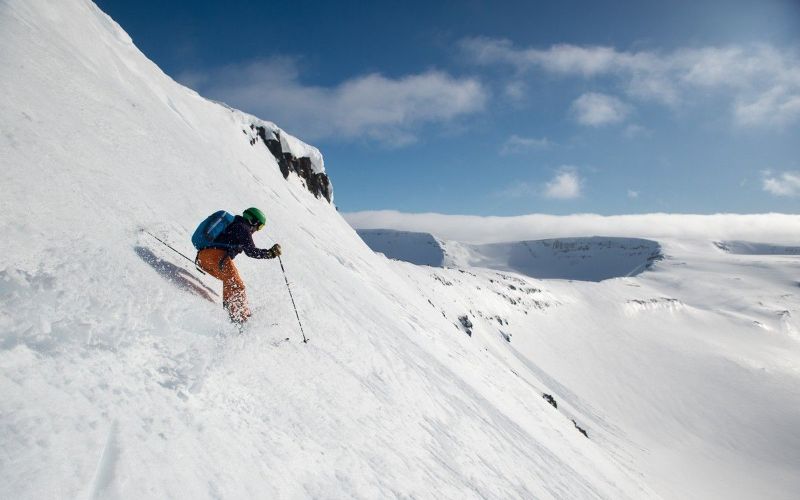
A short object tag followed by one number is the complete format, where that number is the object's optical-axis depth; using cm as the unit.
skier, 697
